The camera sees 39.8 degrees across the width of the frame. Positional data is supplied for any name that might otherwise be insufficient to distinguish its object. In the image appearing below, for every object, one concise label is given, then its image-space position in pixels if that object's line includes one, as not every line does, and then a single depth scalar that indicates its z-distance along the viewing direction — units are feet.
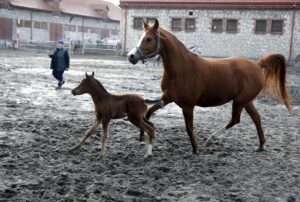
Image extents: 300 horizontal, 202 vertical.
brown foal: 20.61
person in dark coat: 45.01
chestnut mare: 20.74
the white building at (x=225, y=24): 111.34
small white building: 145.79
